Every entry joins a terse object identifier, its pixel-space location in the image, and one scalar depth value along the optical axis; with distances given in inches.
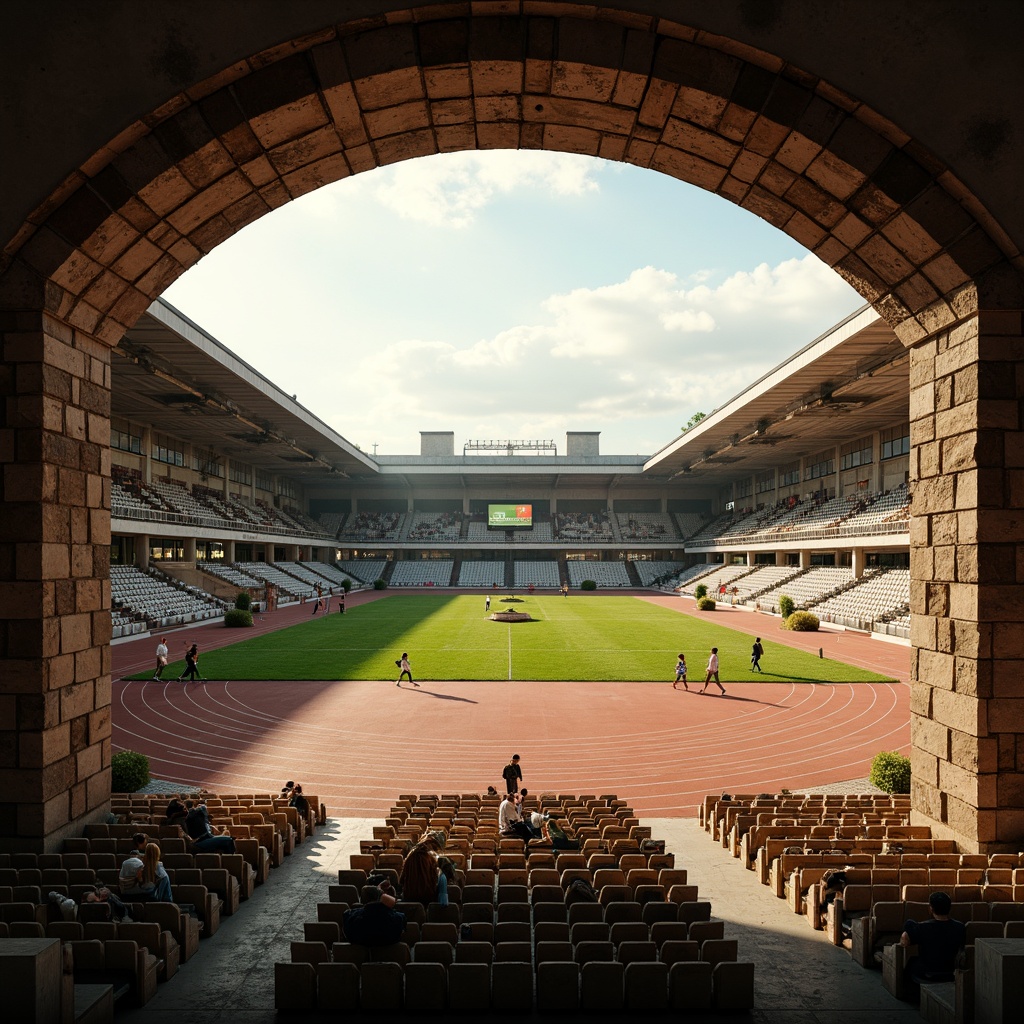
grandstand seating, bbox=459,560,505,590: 2765.0
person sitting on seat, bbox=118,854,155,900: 250.8
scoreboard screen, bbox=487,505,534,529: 2903.5
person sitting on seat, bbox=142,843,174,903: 252.4
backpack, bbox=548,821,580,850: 327.6
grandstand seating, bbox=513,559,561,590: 2741.1
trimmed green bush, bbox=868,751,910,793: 458.9
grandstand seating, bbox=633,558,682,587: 2834.6
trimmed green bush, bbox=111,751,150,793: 456.1
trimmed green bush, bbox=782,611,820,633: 1379.2
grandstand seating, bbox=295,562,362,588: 2503.3
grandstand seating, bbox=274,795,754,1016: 198.4
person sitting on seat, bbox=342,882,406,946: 205.2
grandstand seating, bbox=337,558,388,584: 2863.4
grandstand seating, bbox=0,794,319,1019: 211.9
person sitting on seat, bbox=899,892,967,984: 213.6
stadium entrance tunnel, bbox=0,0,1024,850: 288.8
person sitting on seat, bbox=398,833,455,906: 239.8
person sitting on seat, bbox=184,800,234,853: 315.9
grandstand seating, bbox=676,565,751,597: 2239.8
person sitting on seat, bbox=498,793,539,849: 355.6
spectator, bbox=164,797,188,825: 322.0
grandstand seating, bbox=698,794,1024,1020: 234.1
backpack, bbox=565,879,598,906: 253.9
